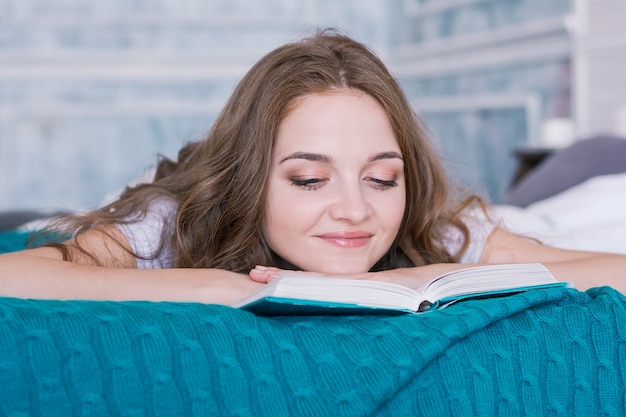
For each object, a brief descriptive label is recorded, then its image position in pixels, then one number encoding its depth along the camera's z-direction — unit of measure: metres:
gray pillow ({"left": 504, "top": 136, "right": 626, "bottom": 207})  1.74
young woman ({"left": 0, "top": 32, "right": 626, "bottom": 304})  1.04
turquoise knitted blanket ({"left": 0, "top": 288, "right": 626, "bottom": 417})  0.90
